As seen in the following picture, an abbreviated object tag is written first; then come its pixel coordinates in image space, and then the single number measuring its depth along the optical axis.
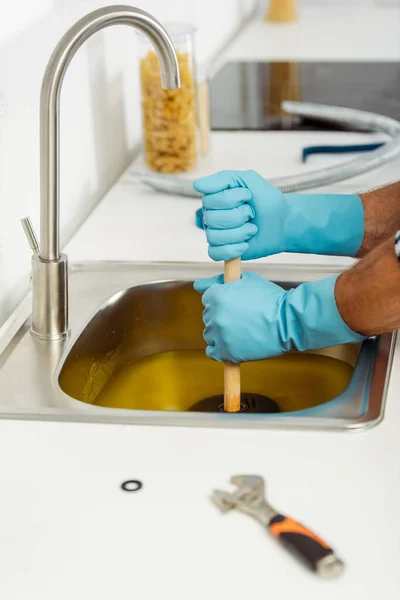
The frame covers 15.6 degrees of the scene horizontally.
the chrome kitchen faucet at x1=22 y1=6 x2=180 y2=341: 1.76
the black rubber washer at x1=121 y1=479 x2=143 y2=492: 1.61
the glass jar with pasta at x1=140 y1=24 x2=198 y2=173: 2.44
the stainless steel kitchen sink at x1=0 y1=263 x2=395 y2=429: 1.87
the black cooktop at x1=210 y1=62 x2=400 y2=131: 2.89
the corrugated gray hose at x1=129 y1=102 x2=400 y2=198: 2.39
